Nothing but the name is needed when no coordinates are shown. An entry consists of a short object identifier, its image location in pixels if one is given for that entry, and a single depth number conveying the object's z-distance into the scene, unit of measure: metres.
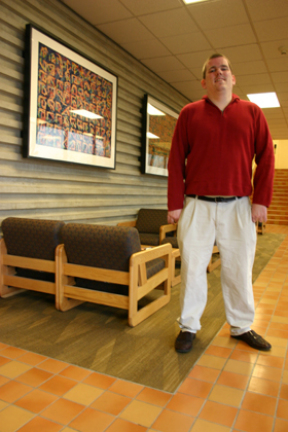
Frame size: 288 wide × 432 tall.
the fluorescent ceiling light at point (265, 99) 6.62
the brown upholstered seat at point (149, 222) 5.13
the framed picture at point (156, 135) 5.42
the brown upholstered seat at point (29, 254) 2.87
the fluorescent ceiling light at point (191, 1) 3.57
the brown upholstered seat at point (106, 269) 2.55
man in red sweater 2.12
